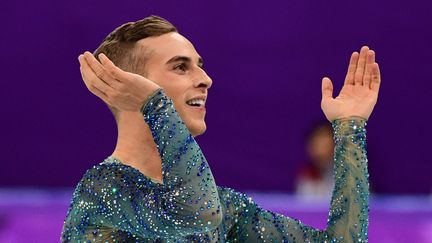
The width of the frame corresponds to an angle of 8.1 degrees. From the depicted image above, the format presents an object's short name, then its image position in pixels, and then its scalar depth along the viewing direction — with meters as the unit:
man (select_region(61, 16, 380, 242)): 7.24
